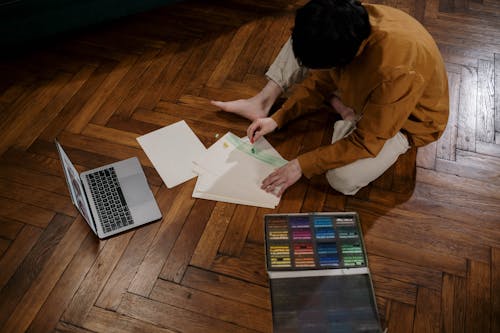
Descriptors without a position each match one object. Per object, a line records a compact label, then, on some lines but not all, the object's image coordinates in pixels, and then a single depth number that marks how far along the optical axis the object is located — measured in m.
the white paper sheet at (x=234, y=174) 1.24
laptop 1.17
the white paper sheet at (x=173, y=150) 1.30
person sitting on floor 0.84
